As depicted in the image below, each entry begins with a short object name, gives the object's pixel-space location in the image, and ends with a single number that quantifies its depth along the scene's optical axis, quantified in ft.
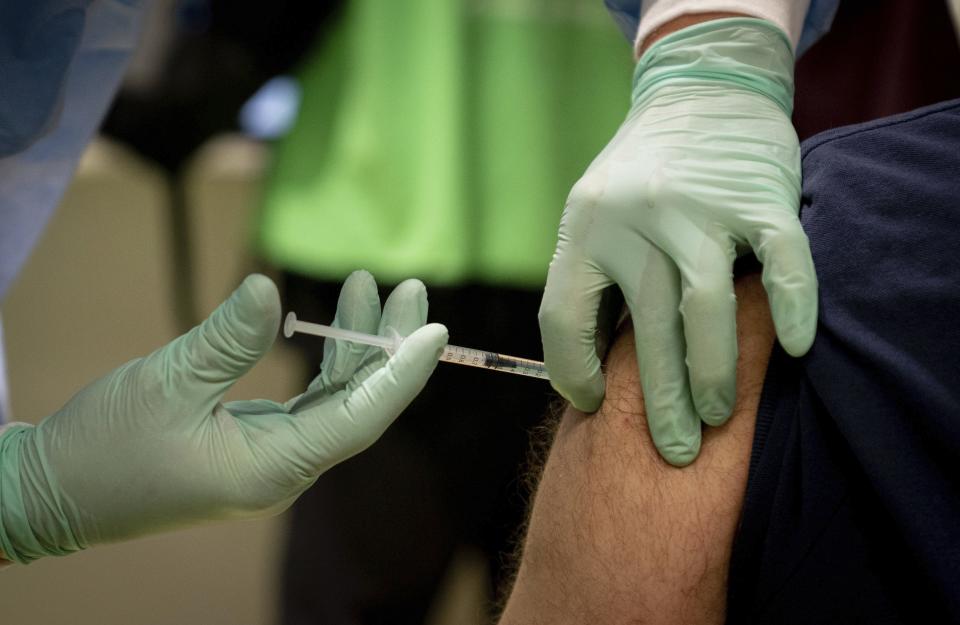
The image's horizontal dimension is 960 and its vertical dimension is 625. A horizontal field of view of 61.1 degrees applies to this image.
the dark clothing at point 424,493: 5.33
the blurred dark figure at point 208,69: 5.18
